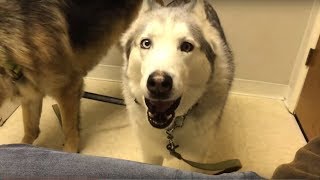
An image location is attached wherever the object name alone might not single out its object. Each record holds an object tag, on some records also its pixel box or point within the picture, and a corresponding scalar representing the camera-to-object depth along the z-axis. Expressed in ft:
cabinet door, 5.71
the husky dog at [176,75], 3.13
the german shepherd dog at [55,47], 3.97
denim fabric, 1.91
